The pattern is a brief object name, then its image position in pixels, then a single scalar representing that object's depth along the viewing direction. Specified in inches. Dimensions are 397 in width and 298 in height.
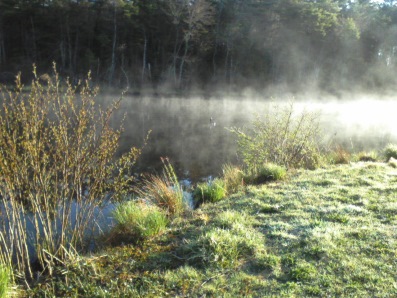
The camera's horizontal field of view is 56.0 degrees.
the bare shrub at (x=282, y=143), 405.1
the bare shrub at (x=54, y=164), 171.2
